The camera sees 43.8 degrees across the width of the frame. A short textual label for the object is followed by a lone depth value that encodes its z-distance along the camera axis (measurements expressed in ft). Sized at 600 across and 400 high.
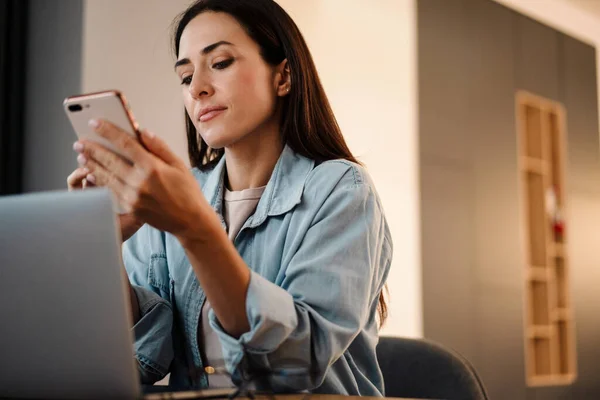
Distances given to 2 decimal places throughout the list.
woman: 3.15
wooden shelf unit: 16.15
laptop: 2.48
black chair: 4.19
